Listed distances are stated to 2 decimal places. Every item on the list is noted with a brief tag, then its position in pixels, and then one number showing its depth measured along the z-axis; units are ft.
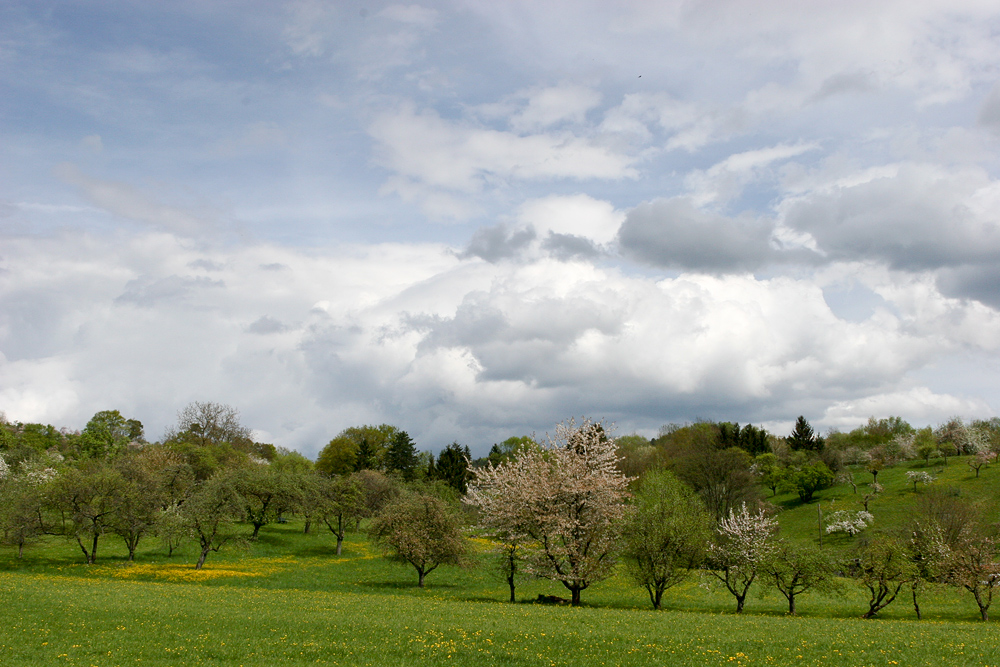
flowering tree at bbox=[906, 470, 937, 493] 304.09
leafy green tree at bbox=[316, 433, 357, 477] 416.26
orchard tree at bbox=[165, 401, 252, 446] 371.76
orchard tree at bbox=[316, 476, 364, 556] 225.35
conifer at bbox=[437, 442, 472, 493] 347.77
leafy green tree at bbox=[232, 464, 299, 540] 214.90
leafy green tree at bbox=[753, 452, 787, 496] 345.10
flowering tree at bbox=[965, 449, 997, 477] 301.84
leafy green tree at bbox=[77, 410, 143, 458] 347.15
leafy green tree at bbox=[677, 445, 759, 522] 277.23
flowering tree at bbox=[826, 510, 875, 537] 256.11
